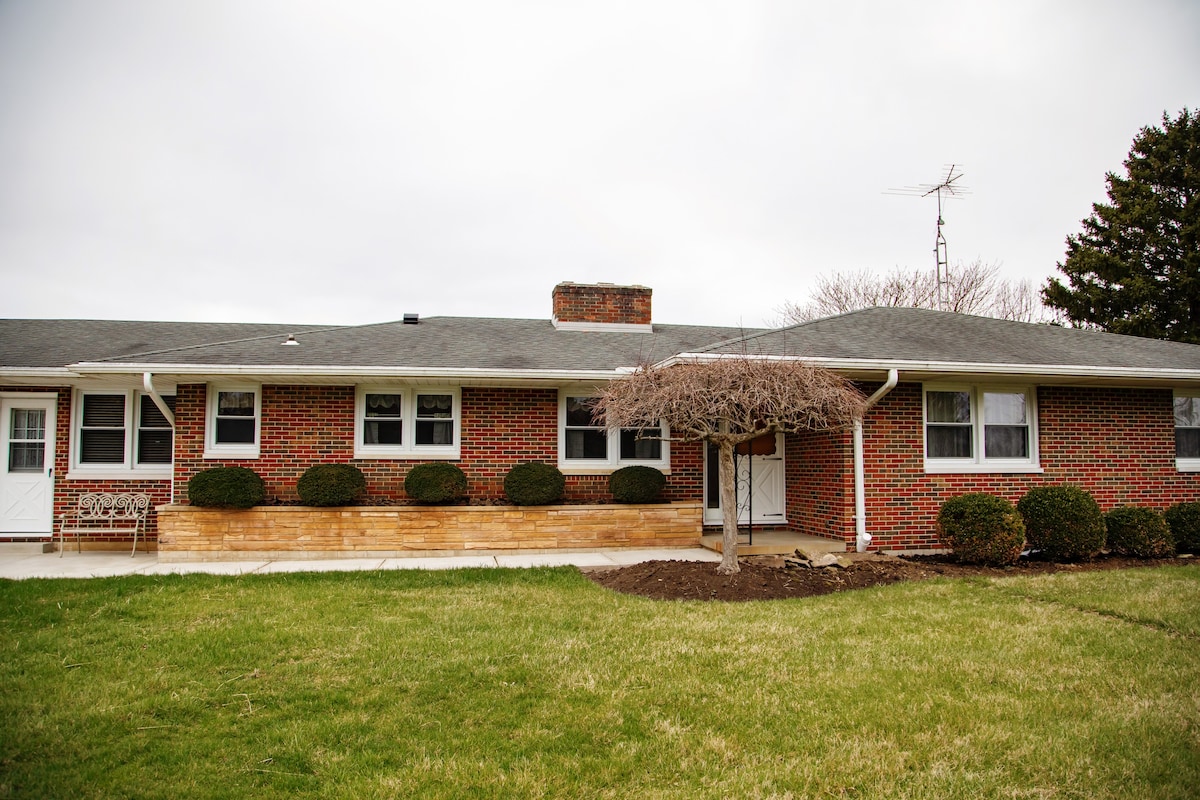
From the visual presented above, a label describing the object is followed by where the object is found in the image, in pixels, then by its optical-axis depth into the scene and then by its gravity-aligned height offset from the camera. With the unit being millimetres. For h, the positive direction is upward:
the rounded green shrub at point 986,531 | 9586 -1155
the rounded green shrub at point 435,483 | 10922 -644
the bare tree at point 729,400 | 8062 +413
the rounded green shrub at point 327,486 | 10781 -677
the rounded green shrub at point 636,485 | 11469 -691
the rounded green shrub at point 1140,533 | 10258 -1247
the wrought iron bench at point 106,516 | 11523 -1183
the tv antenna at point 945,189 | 17722 +5871
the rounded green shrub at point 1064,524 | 9938 -1092
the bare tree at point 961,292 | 33031 +6391
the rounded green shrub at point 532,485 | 11141 -688
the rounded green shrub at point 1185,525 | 10688 -1182
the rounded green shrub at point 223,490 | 10445 -716
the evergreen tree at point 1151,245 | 24016 +6282
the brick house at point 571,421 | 10906 +265
